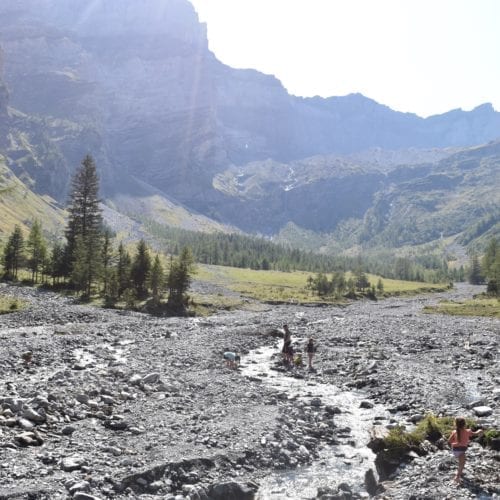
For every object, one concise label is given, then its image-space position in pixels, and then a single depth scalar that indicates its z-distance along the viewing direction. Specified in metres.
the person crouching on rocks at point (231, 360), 36.06
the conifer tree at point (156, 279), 76.94
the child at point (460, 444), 15.41
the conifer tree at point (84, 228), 78.12
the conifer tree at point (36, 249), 90.75
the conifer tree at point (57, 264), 85.44
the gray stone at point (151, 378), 27.09
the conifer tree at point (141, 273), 81.89
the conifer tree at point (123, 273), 81.00
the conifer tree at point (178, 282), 77.56
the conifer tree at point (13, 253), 86.00
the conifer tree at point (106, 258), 79.25
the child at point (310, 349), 37.73
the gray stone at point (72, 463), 15.32
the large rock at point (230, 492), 15.31
